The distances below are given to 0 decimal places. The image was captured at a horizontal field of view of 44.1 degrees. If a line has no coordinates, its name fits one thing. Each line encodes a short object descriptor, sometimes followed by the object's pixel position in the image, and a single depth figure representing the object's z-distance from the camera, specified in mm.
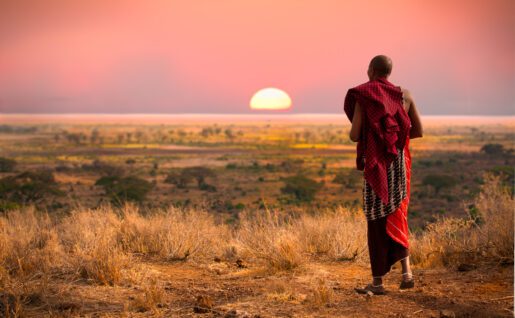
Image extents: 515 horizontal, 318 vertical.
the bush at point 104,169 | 46075
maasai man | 5707
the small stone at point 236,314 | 5418
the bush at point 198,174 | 39312
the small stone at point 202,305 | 5684
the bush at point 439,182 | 36094
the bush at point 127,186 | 30125
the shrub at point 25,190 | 31984
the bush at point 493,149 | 60194
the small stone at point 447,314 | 5398
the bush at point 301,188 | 33281
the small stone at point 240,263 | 7852
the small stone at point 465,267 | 7051
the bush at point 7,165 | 48281
